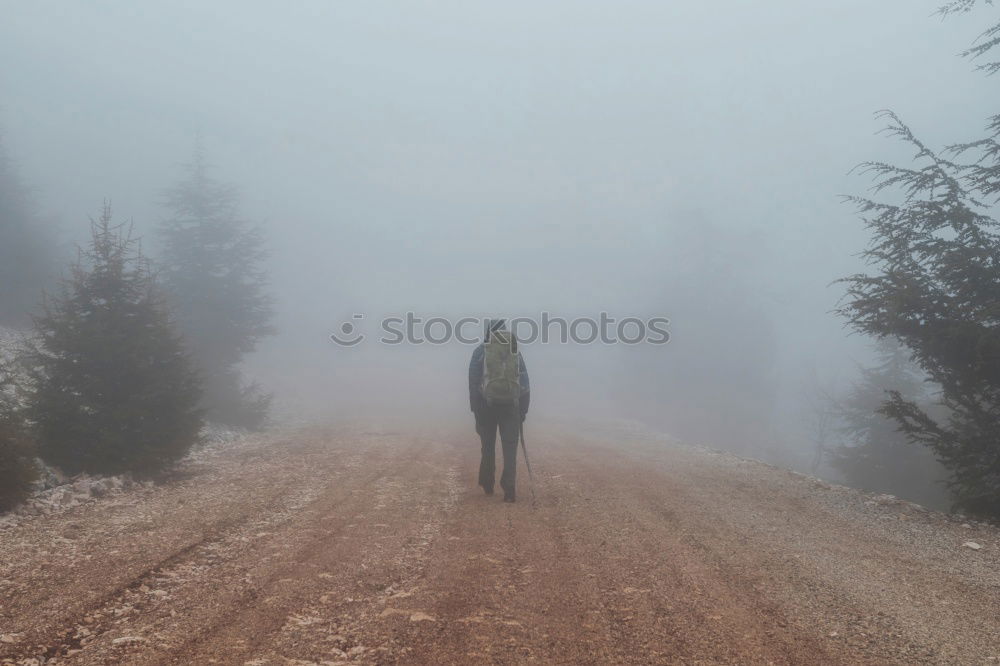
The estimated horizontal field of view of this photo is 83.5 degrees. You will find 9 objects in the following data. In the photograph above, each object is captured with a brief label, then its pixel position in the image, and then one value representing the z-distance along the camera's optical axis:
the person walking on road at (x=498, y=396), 7.81
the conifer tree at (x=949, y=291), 7.77
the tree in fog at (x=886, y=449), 18.21
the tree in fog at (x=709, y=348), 42.12
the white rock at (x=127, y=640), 3.33
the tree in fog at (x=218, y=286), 19.97
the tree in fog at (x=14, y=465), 6.16
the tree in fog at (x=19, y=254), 23.98
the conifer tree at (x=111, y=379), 8.62
